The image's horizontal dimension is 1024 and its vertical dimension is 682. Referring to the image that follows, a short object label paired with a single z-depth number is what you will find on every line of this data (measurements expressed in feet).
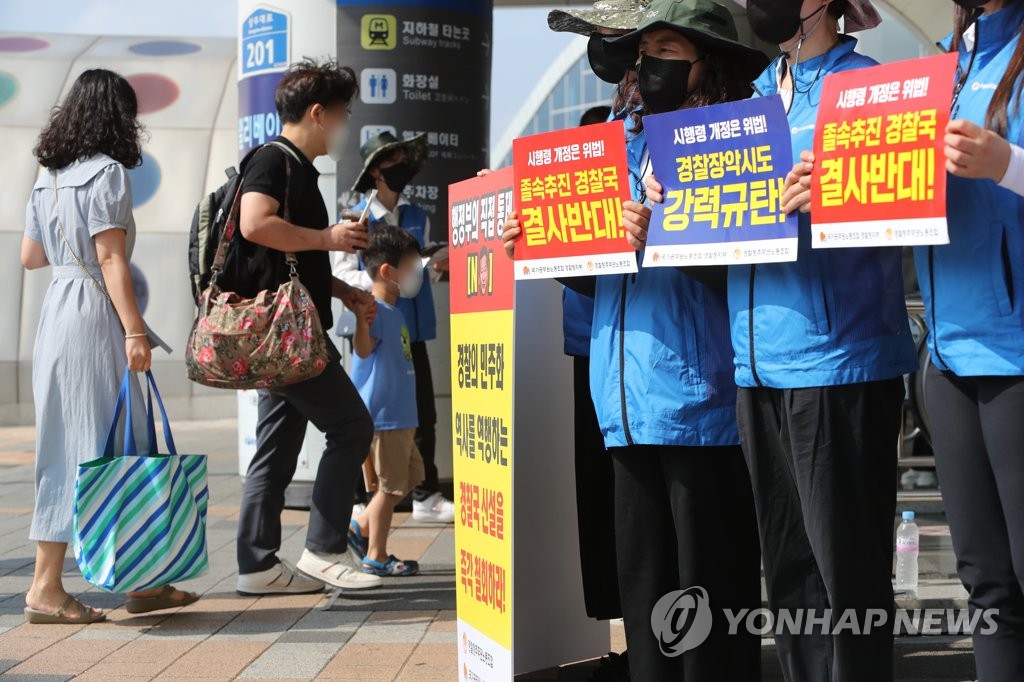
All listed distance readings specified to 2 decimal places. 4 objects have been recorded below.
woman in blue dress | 17.07
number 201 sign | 26.40
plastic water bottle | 16.19
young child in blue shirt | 19.98
